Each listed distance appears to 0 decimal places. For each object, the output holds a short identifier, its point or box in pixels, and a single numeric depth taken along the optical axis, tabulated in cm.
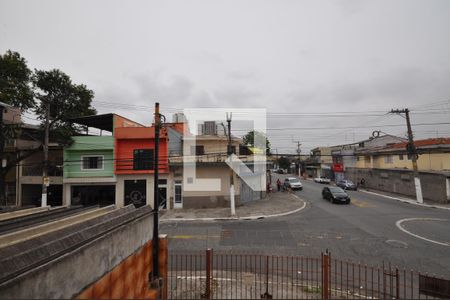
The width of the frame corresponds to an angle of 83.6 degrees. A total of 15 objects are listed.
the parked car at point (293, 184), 3541
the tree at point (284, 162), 8439
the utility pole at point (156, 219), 843
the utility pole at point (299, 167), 6636
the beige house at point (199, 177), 2300
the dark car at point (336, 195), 2466
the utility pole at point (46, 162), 1928
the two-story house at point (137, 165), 2275
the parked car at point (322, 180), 4722
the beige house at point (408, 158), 2898
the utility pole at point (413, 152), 2490
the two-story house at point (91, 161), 2280
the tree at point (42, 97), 1956
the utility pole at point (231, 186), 2011
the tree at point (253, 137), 5721
